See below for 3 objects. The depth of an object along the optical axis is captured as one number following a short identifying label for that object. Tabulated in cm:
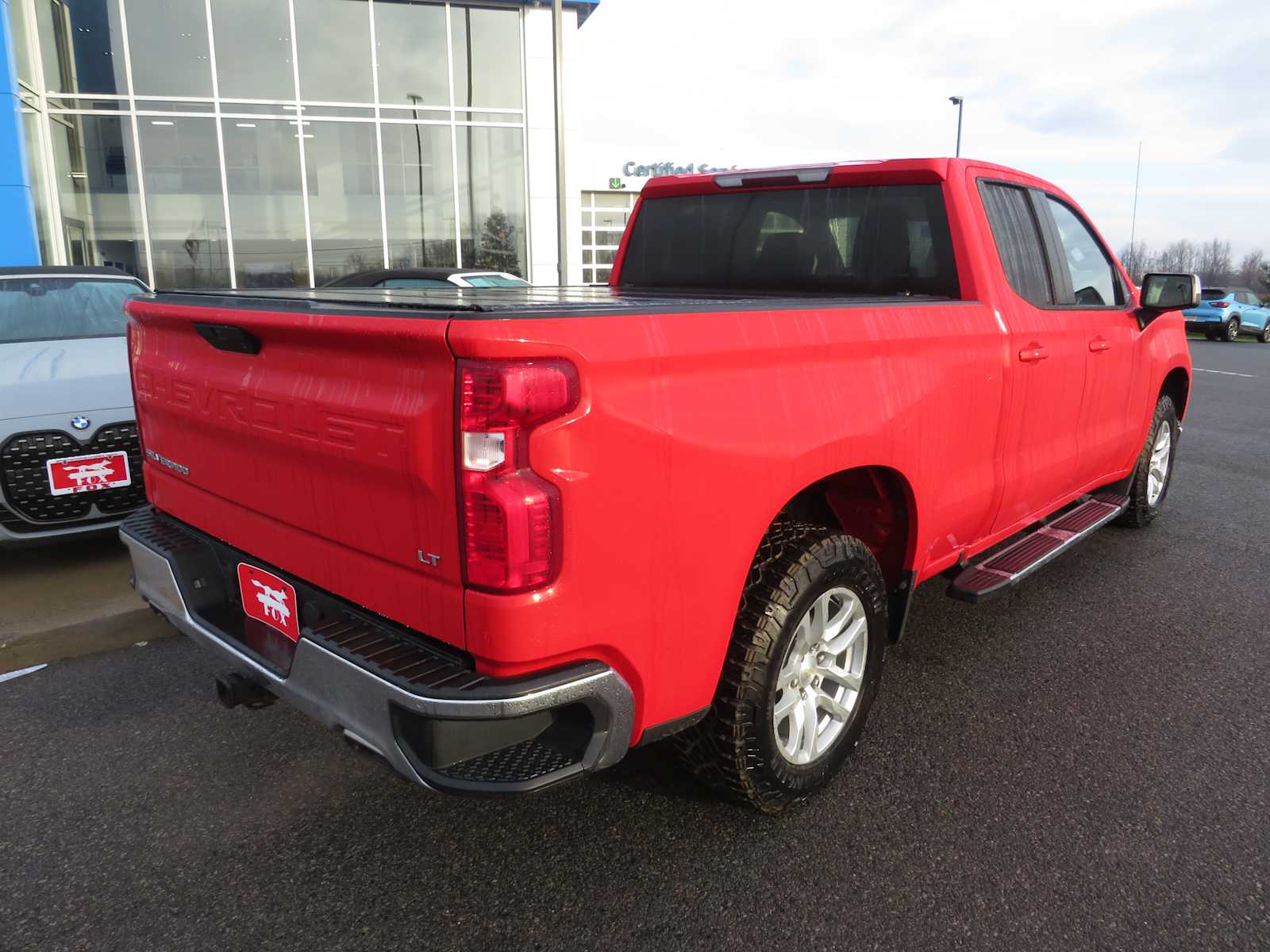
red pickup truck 185
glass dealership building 1537
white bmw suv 429
